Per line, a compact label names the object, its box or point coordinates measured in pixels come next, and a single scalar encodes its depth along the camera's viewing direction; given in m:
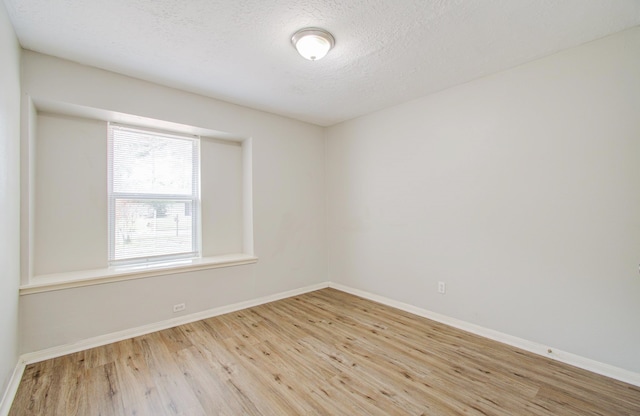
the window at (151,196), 3.03
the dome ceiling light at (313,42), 2.08
